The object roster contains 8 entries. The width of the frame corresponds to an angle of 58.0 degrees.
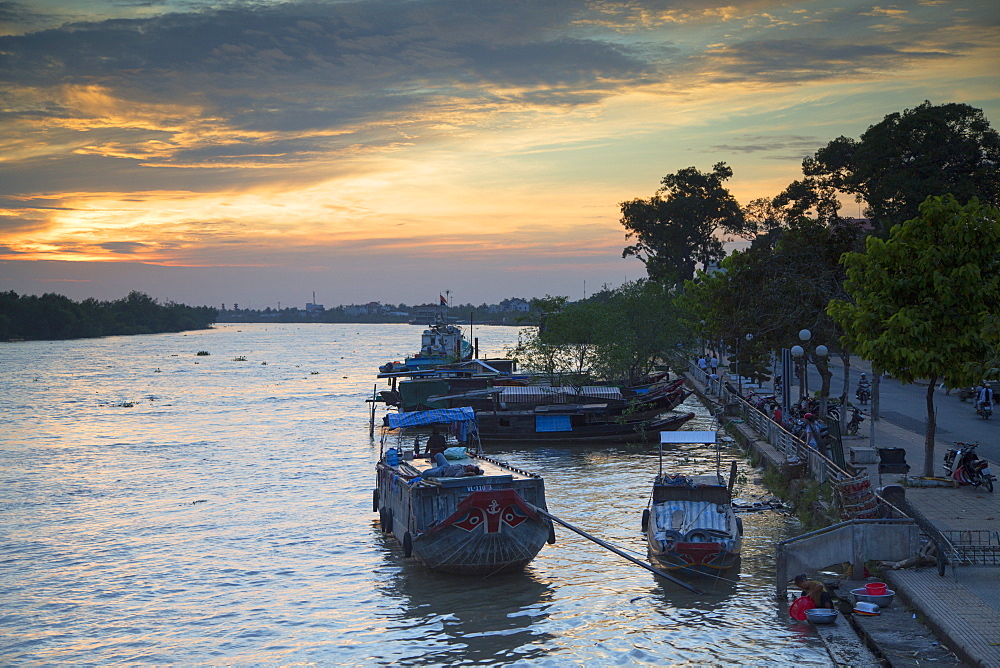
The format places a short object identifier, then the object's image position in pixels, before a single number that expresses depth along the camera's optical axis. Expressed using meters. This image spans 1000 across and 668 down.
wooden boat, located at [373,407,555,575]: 19.75
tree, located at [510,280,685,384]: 56.53
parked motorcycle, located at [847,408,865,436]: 32.22
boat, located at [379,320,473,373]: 84.88
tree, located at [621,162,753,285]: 88.38
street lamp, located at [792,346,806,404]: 26.83
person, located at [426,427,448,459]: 27.27
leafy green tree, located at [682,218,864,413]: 32.56
